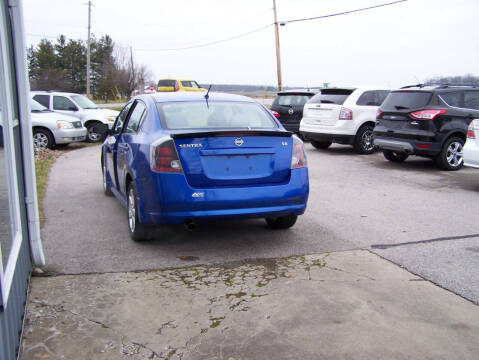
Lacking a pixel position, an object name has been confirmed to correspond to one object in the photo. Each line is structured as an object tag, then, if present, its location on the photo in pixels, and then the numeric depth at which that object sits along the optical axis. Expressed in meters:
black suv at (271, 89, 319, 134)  16.78
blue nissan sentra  5.02
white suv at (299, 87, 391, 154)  13.57
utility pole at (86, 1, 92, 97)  49.58
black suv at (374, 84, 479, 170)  10.62
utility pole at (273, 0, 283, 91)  37.19
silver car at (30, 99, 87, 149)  15.02
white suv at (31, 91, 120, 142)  16.80
